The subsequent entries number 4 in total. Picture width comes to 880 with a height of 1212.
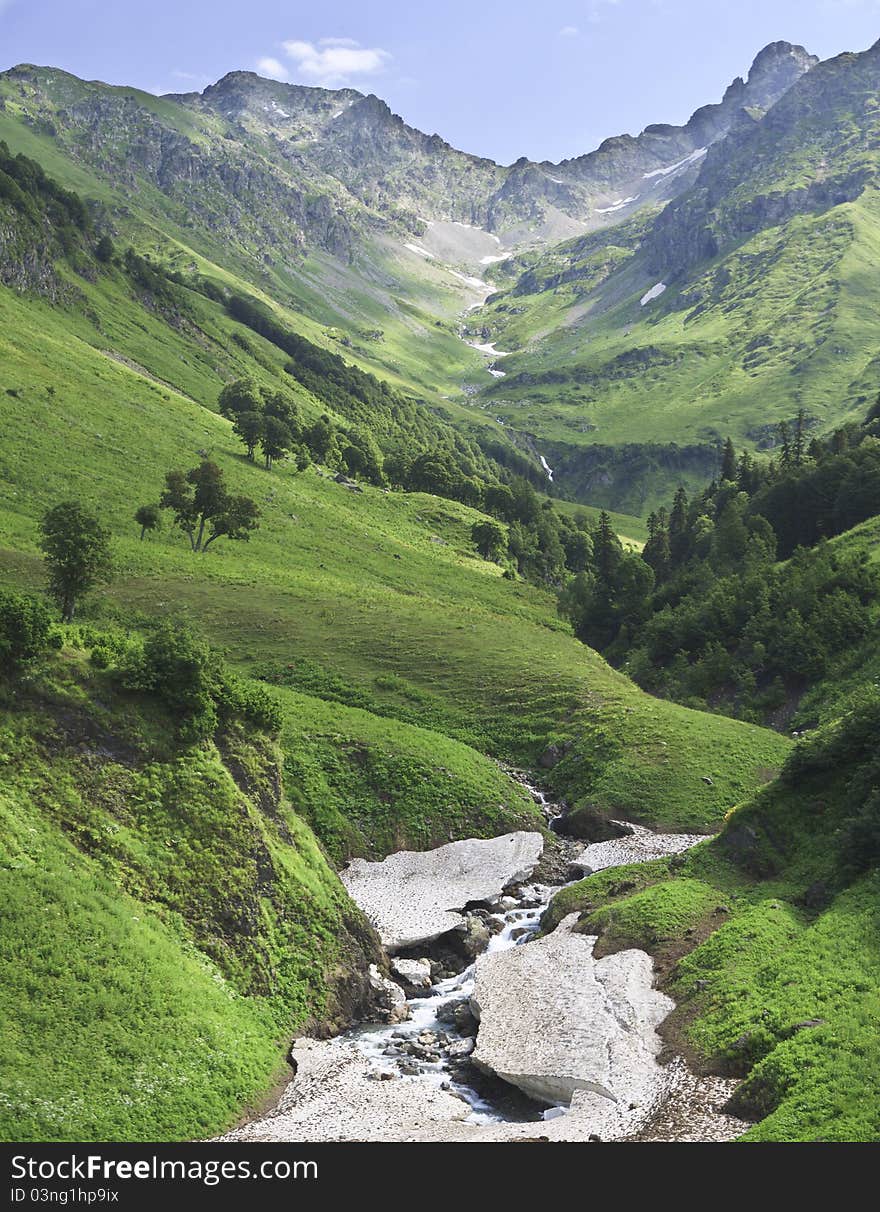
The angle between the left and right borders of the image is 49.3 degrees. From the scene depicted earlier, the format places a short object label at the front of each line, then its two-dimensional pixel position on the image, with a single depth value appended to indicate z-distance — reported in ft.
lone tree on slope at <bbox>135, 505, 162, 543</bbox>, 346.13
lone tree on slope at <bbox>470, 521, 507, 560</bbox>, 529.04
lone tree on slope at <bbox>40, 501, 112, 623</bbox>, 209.67
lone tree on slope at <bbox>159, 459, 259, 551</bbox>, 358.84
